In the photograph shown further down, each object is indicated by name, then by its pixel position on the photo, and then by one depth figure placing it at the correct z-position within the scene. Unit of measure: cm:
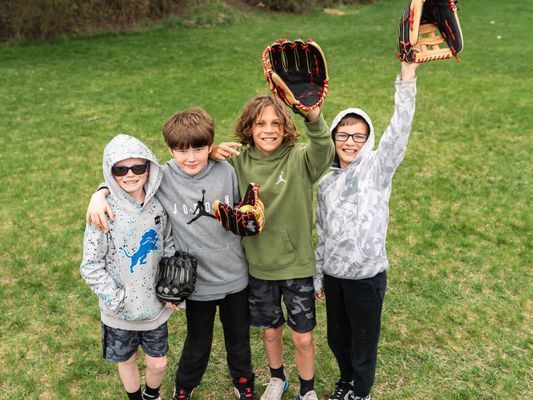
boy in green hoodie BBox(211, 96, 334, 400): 272
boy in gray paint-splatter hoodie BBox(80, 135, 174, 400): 260
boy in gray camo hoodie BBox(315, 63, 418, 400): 269
